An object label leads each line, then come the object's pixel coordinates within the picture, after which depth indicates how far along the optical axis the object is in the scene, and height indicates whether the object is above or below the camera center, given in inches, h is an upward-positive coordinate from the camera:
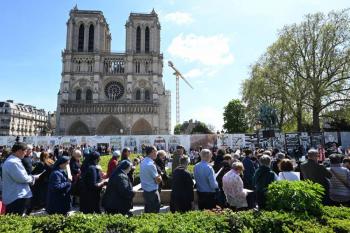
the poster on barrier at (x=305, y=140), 1083.3 +11.9
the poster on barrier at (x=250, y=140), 1133.8 +14.2
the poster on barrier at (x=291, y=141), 1085.8 +9.0
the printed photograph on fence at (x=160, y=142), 1249.9 +11.3
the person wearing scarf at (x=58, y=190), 230.4 -31.7
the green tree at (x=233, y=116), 2343.8 +207.6
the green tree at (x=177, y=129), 4355.3 +219.9
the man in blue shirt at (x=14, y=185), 226.8 -27.6
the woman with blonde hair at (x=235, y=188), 249.6 -33.9
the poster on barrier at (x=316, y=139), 1080.8 +14.9
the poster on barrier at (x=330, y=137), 1089.6 +21.4
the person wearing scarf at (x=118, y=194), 227.1 -34.7
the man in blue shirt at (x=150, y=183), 261.7 -30.9
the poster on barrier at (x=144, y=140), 1269.7 +19.7
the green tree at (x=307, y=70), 1200.8 +284.4
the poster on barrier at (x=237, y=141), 1146.0 +11.3
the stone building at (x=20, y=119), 3164.4 +287.5
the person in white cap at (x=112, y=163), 341.1 -18.7
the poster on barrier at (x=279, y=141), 1084.2 +9.4
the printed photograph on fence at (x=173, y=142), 1233.4 +10.7
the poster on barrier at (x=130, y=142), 1274.6 +12.7
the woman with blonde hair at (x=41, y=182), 319.7 -37.4
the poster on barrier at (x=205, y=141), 1173.1 +13.1
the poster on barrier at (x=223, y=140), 1161.4 +15.7
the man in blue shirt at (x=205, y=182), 263.6 -31.1
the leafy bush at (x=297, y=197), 193.2 -32.7
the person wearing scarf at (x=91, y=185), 246.1 -30.2
